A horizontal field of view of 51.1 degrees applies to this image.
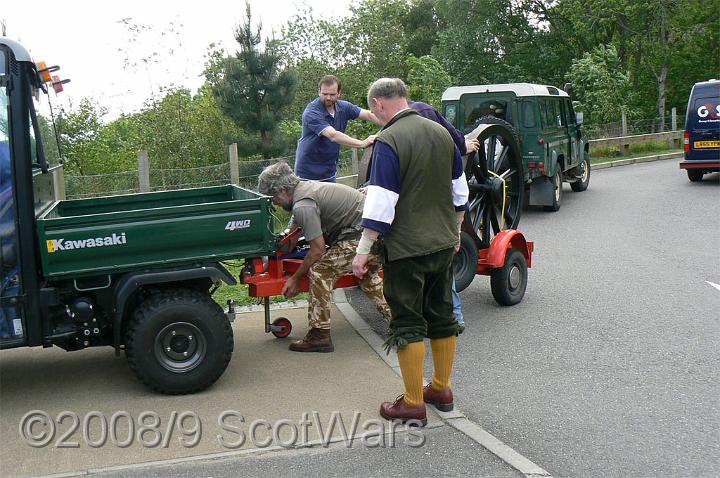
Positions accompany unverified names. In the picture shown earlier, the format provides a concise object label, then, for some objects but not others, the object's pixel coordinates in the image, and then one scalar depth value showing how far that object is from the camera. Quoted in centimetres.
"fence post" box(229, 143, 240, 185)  1252
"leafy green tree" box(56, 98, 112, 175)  1550
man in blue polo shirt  729
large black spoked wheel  762
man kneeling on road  597
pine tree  1734
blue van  1769
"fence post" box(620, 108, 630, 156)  2650
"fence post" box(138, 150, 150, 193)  1170
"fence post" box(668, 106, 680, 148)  2934
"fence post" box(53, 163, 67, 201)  629
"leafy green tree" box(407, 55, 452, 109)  2753
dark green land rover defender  1370
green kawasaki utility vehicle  501
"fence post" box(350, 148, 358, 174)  1496
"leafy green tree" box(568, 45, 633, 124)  2814
